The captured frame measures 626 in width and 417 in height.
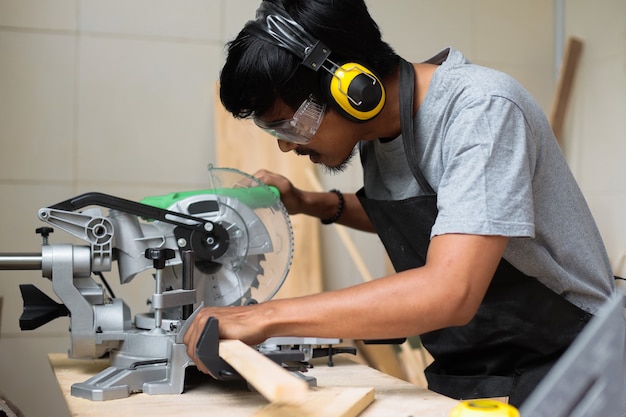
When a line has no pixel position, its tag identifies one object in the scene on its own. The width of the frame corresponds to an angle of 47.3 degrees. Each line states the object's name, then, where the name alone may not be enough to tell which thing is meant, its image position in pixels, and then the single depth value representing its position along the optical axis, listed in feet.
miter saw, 5.11
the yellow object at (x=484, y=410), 2.87
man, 4.28
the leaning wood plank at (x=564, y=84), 10.52
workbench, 4.21
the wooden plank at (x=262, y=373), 3.23
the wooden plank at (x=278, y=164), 9.32
